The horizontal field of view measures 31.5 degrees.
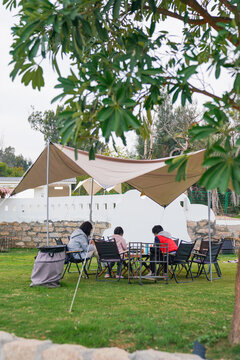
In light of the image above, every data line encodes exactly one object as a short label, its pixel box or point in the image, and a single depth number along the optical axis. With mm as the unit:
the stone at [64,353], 2793
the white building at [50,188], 21484
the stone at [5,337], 3054
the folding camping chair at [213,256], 7508
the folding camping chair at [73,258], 7281
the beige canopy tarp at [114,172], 6340
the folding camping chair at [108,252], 7031
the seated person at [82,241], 7301
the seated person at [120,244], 7797
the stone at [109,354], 2729
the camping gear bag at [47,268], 6398
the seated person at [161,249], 7290
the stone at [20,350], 2895
